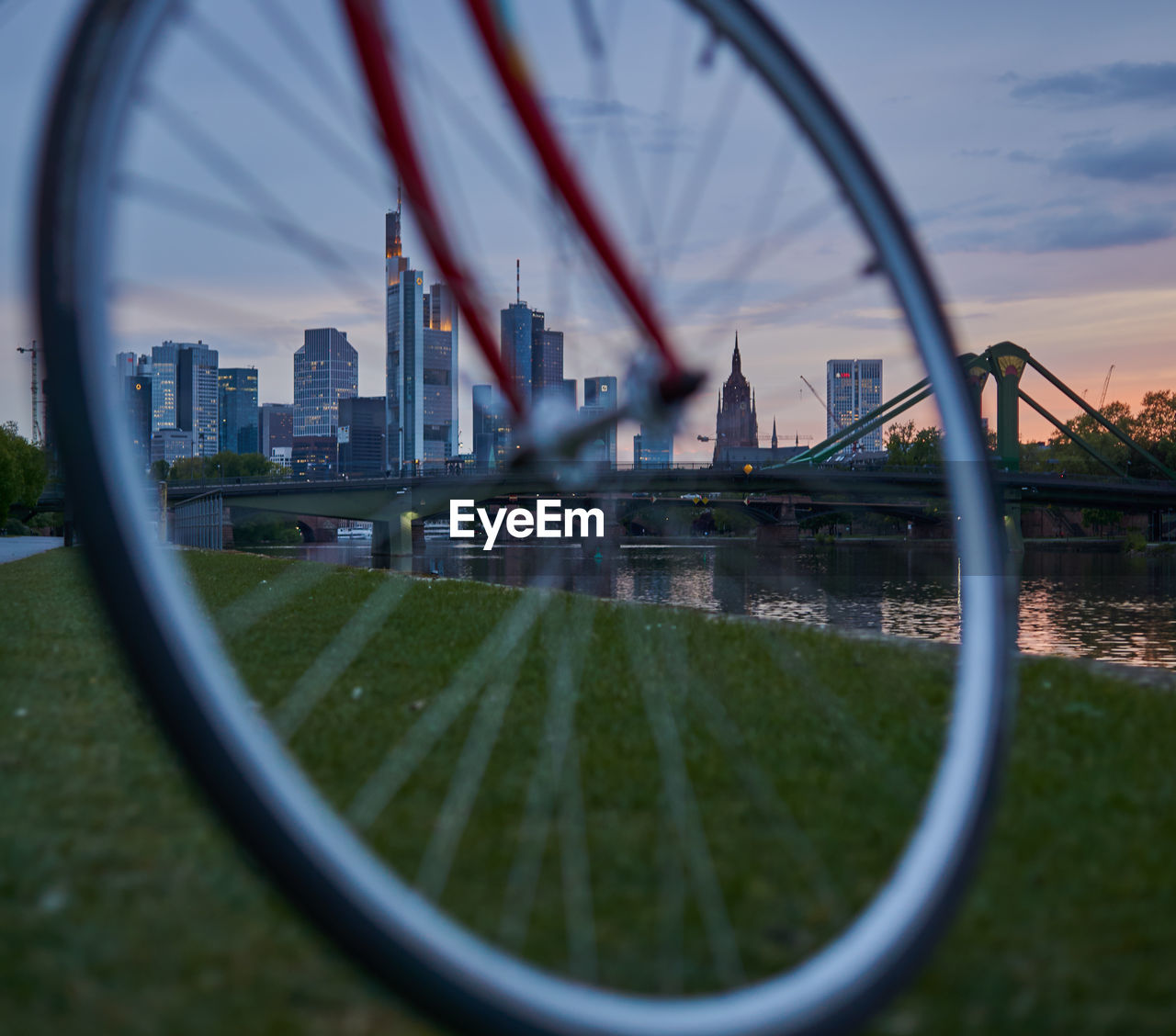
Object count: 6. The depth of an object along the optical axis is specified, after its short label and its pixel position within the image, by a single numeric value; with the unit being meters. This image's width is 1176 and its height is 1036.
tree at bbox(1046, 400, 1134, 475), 89.88
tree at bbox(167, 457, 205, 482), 94.19
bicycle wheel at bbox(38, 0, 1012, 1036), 1.42
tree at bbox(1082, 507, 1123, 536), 87.25
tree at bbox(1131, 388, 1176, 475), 94.31
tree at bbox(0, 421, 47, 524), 45.19
